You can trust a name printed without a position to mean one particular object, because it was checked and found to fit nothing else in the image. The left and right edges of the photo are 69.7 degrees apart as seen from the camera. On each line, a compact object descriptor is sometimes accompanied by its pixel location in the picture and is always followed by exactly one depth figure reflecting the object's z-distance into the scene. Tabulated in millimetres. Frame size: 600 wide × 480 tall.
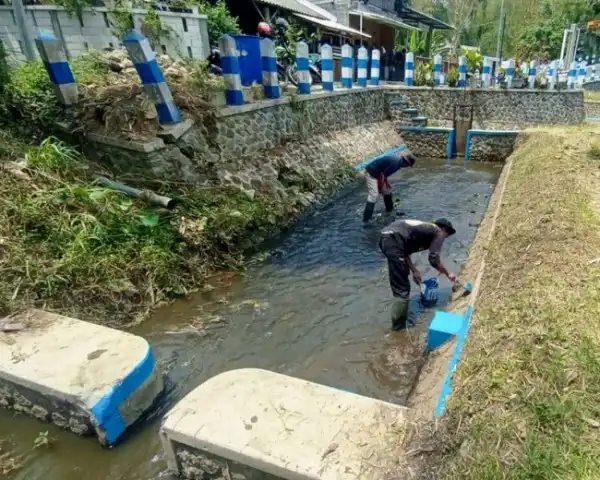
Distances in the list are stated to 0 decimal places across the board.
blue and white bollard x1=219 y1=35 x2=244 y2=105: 7348
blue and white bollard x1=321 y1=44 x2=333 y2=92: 11553
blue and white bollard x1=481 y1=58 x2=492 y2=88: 17484
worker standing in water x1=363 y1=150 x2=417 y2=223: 8172
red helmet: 10516
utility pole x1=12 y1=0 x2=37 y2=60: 7266
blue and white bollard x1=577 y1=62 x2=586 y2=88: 20734
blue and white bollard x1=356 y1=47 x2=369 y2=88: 14266
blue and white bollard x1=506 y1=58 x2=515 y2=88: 17188
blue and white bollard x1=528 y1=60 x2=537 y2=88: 17203
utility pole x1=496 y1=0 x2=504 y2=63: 25186
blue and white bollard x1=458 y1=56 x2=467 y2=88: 16894
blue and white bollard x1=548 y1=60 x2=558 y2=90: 17297
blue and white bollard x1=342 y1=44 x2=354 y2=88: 13180
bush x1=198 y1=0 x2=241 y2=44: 11891
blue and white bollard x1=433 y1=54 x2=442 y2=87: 17156
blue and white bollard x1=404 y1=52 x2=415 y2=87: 16578
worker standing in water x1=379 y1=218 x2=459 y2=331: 4625
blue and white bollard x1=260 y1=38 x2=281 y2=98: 8734
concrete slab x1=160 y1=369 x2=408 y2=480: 2361
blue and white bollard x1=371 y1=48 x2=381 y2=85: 15461
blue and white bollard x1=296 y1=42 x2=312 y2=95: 10266
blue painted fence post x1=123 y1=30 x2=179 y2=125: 5824
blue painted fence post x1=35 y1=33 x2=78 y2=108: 5865
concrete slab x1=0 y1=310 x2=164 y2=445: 3098
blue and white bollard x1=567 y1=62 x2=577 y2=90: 19469
